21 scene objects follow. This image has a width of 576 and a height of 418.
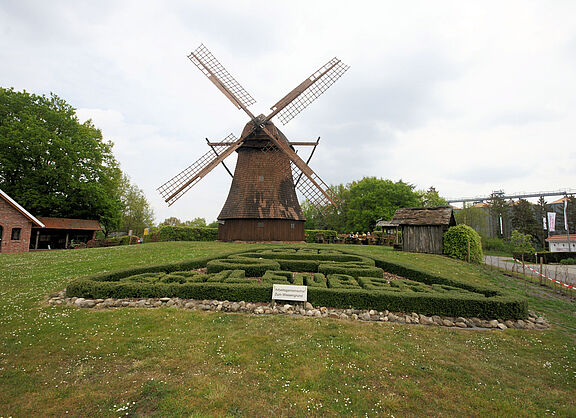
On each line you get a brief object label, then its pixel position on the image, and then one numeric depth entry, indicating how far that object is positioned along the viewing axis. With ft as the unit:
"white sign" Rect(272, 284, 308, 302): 22.34
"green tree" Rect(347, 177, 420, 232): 138.92
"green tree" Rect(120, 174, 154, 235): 142.92
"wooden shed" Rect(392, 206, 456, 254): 55.57
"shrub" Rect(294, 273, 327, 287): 25.64
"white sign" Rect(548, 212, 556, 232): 78.31
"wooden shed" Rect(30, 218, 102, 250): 80.84
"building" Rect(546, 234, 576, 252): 107.61
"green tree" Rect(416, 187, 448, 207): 164.31
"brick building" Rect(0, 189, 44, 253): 60.29
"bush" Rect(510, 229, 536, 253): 97.47
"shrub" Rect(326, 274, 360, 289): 24.41
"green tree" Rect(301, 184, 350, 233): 174.81
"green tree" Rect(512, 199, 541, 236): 144.66
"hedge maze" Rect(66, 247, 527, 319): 21.40
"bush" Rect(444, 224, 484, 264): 49.21
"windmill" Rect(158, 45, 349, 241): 68.69
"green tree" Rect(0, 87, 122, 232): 72.54
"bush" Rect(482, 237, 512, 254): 125.27
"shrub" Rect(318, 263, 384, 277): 30.73
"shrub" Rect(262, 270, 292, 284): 26.92
